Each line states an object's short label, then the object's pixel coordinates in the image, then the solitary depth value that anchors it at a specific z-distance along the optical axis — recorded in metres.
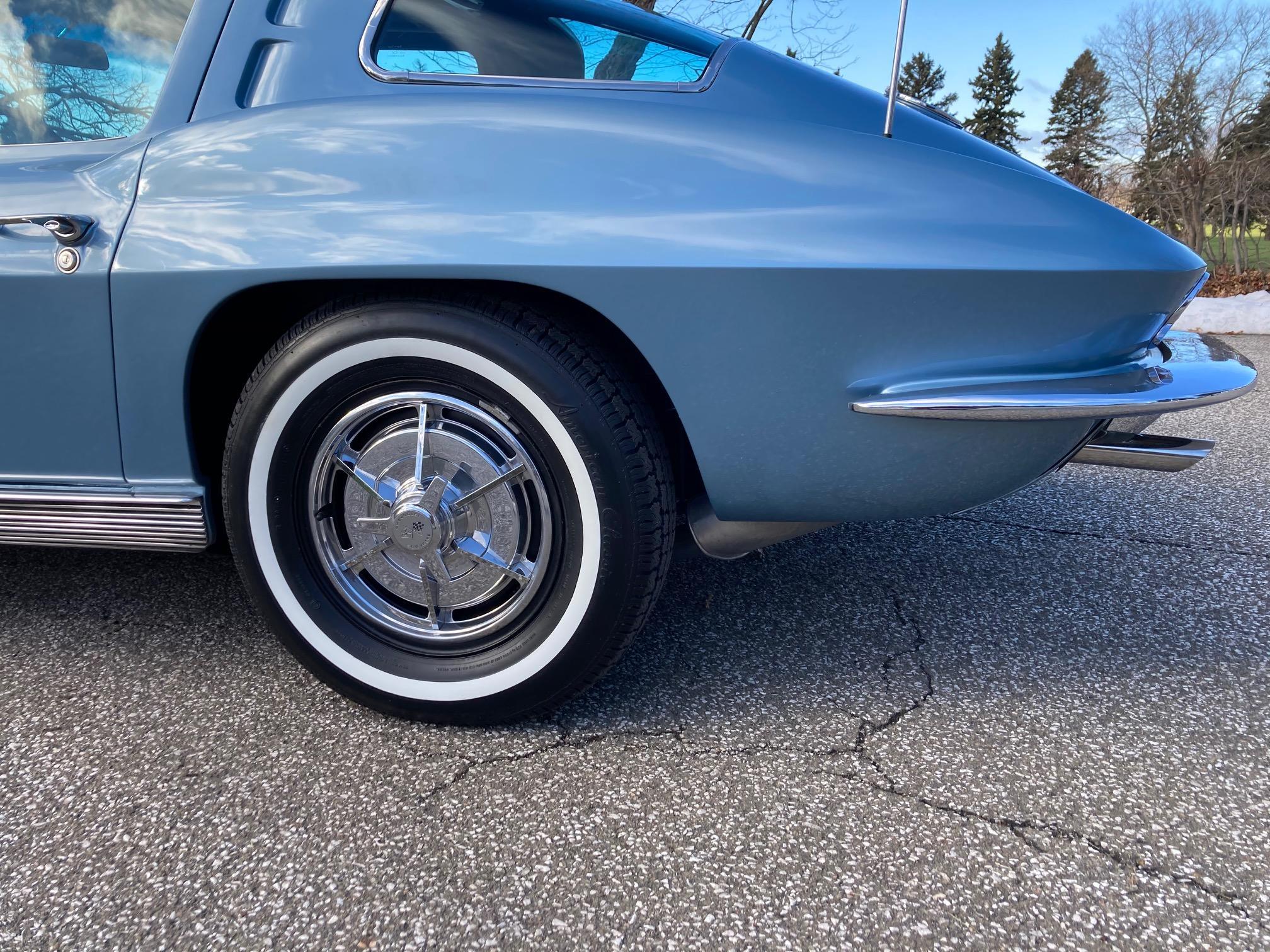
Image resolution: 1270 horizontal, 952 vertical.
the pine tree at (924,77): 42.19
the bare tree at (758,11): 8.83
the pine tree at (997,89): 42.47
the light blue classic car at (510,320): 1.44
